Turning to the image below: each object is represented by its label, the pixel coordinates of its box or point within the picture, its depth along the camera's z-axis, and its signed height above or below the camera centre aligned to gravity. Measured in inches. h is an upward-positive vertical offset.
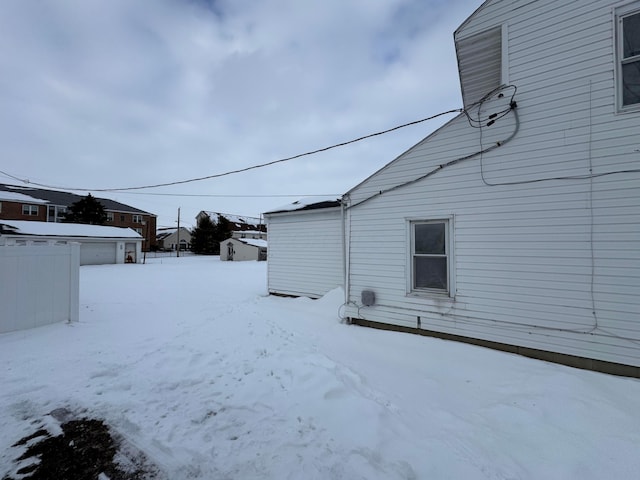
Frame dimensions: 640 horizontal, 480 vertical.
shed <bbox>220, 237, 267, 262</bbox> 1272.1 -30.8
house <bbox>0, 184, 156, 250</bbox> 1229.7 +184.8
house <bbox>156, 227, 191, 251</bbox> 2294.5 +31.0
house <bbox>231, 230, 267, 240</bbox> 1879.6 +71.8
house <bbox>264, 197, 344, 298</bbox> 329.1 -5.5
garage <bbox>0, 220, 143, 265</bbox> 868.6 +23.1
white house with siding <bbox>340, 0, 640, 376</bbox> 148.0 +28.3
